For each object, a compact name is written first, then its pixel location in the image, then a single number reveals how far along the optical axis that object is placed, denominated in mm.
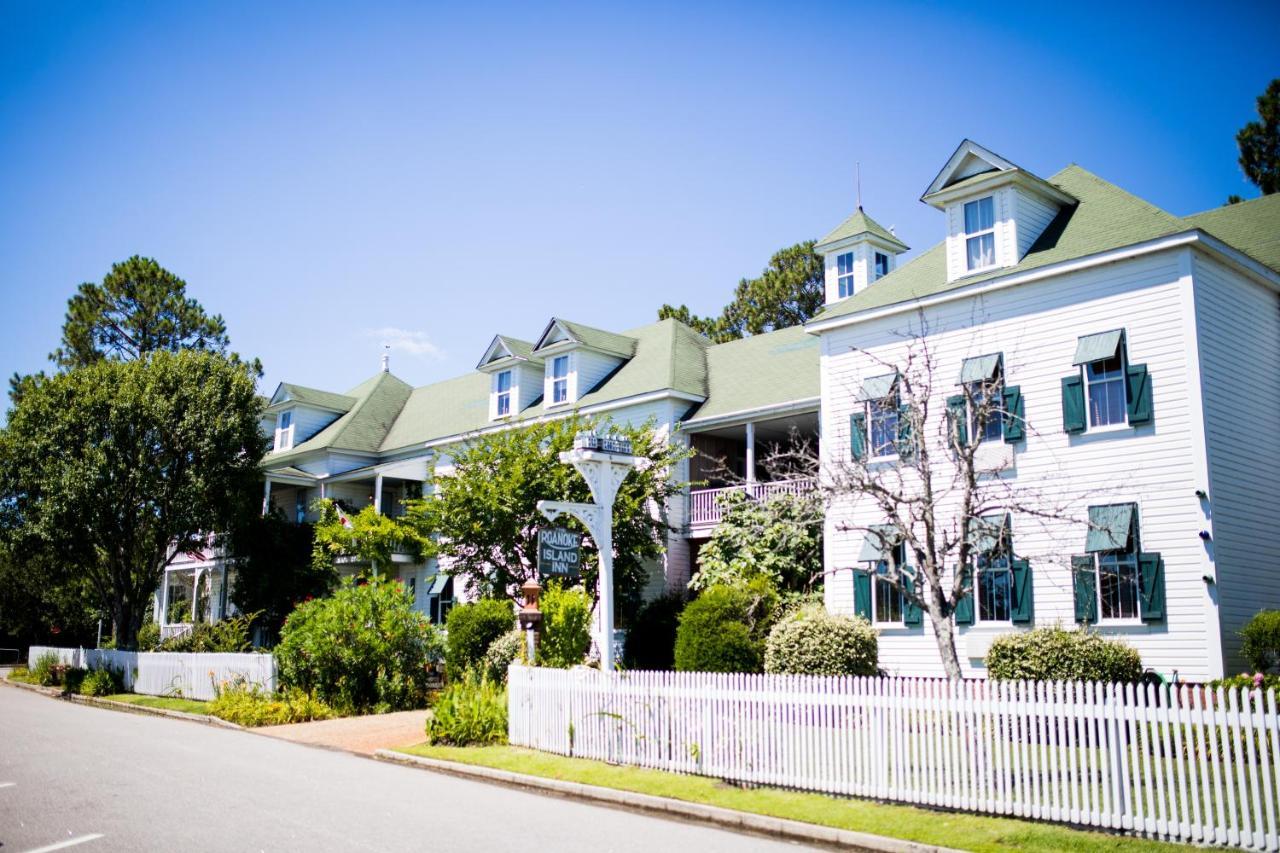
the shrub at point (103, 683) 28141
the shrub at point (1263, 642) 14898
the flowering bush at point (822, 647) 17812
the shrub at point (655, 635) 24953
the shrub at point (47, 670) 32312
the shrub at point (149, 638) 40781
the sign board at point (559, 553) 15805
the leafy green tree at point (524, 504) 25234
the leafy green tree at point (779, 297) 46438
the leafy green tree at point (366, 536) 32906
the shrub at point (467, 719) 15969
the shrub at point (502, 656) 22141
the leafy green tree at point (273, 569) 36344
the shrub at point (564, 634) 17688
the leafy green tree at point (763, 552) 22938
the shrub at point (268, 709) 20484
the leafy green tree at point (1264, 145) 33156
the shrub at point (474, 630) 23719
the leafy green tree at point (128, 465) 30828
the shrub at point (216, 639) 28422
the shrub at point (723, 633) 19297
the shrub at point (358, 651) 21281
